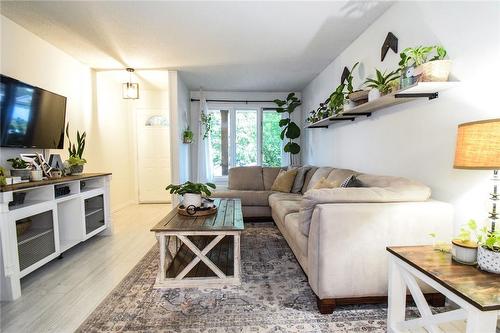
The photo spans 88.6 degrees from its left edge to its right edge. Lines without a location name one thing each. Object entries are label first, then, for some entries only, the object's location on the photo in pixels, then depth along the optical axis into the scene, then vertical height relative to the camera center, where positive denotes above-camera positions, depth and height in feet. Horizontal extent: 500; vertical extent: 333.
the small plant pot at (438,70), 5.54 +1.72
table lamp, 3.76 +0.04
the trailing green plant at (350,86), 8.87 +2.21
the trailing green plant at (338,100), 9.75 +1.92
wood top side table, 3.08 -1.89
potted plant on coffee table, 8.13 -1.34
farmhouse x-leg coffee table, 6.60 -2.93
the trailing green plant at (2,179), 6.15 -0.70
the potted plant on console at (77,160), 9.80 -0.39
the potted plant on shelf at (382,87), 6.91 +1.74
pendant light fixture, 12.85 +2.99
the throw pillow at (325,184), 9.04 -1.22
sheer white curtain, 18.20 -0.23
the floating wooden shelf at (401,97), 5.69 +1.40
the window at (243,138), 18.97 +0.88
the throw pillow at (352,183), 7.37 -0.96
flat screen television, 7.82 +1.17
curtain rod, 18.48 +3.59
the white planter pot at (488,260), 3.70 -1.62
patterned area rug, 5.13 -3.54
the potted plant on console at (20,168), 7.63 -0.55
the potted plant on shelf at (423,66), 5.56 +1.87
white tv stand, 6.10 -2.23
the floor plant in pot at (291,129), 16.72 +1.38
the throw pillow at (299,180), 12.82 -1.53
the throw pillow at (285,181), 13.02 -1.63
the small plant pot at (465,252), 4.05 -1.64
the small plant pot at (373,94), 7.29 +1.60
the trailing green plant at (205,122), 18.01 +1.96
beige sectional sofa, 5.30 -1.71
